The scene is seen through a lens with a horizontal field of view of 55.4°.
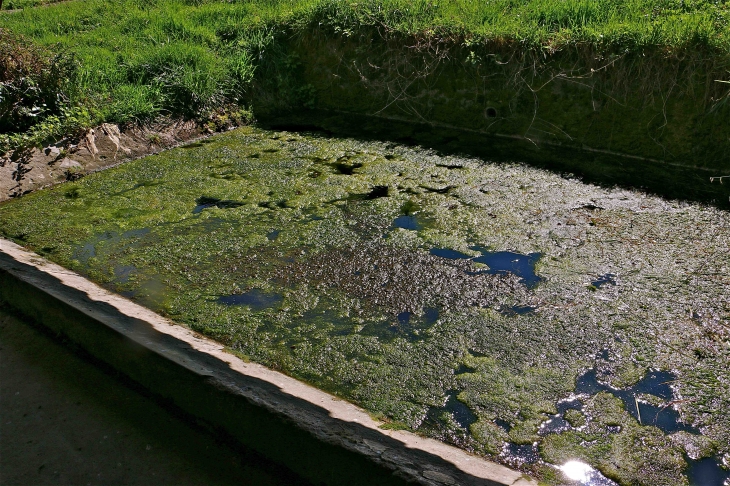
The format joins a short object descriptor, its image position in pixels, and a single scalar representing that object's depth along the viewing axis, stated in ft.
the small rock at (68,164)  19.57
